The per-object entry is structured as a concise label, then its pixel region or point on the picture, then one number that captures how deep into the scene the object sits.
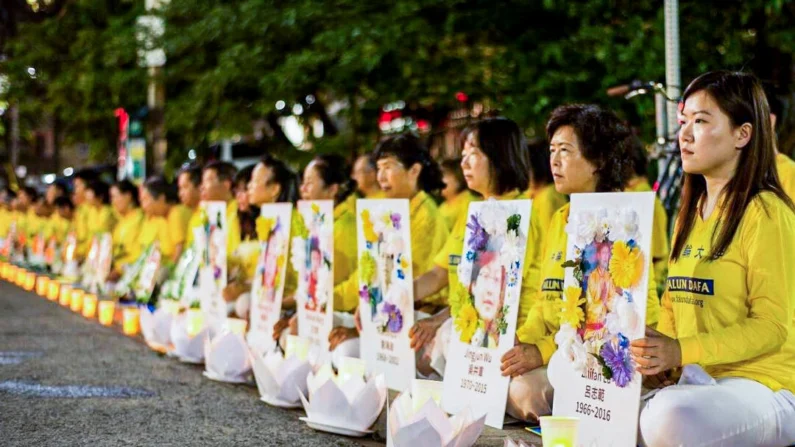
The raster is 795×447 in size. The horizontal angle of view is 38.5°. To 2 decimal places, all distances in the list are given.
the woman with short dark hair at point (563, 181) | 4.80
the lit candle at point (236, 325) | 6.67
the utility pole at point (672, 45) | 7.91
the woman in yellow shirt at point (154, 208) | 10.99
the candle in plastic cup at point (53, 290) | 13.15
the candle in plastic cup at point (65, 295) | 12.19
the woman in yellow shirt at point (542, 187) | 5.88
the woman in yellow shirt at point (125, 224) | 12.02
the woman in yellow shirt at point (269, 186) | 8.03
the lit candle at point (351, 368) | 5.17
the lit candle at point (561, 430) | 3.75
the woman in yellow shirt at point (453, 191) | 8.41
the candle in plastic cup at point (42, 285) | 13.78
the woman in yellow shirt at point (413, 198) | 6.64
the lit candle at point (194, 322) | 7.40
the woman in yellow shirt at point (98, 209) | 14.16
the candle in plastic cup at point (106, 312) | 10.00
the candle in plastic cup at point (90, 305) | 10.80
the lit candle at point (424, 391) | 4.40
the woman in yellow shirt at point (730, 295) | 3.75
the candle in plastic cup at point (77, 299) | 11.51
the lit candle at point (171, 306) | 8.09
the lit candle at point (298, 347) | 5.89
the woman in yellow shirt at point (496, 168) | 5.57
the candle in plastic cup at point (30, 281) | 14.98
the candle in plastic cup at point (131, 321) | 9.25
